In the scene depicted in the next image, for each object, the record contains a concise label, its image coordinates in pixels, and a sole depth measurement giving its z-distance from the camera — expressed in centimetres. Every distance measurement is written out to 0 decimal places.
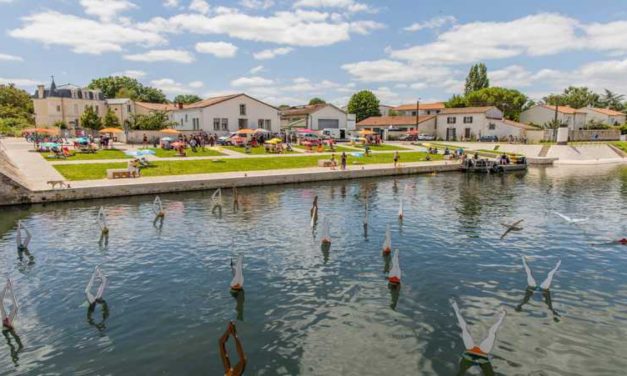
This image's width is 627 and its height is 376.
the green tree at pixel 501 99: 10850
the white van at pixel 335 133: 8000
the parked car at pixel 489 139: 8633
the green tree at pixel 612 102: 13200
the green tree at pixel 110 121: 7598
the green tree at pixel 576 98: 12688
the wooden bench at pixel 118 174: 3628
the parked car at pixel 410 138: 8788
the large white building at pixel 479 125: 8869
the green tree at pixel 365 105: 12050
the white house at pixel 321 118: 8606
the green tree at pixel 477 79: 12275
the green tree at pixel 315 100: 18419
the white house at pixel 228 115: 7056
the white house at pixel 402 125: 9762
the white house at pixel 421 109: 10981
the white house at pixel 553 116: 9925
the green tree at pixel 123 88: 12632
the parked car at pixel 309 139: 6288
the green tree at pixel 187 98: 14906
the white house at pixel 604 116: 10638
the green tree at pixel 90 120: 7212
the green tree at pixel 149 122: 6783
